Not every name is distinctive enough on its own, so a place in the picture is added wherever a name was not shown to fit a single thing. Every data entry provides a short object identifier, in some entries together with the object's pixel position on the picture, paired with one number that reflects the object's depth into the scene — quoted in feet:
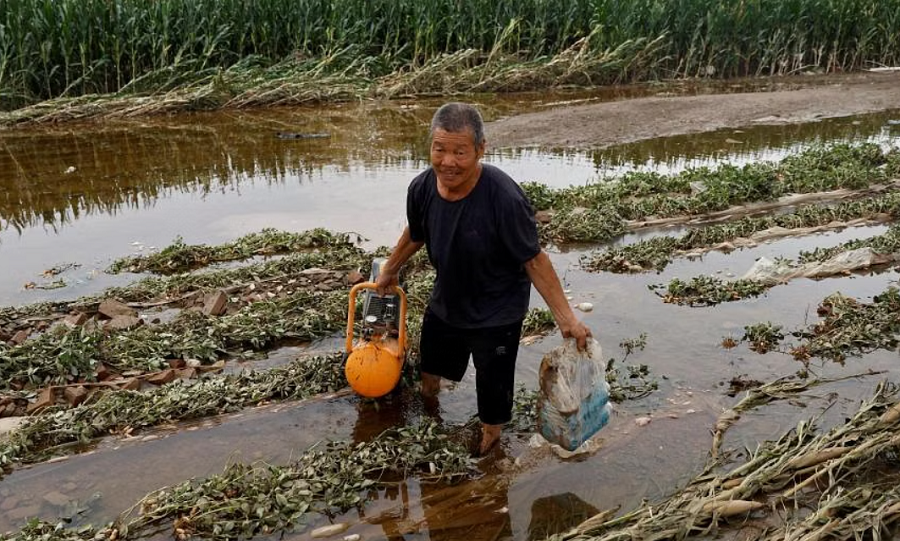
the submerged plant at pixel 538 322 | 18.16
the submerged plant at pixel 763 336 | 17.29
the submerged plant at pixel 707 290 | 19.93
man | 11.51
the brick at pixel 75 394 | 14.51
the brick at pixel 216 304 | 18.49
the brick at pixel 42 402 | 14.24
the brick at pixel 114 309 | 18.26
